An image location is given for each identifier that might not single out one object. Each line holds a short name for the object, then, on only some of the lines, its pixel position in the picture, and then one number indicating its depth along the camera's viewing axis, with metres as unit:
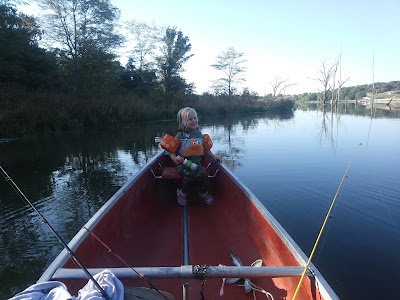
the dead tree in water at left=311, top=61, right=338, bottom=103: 59.12
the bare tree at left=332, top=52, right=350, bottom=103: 58.20
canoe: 1.50
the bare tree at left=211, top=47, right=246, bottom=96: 42.03
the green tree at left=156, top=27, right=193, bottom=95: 32.34
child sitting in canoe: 3.71
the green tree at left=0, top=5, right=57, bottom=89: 16.14
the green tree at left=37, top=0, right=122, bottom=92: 21.67
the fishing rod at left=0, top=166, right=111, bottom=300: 1.31
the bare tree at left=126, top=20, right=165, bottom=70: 31.61
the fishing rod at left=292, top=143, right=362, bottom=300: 1.42
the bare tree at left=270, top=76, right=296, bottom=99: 60.28
